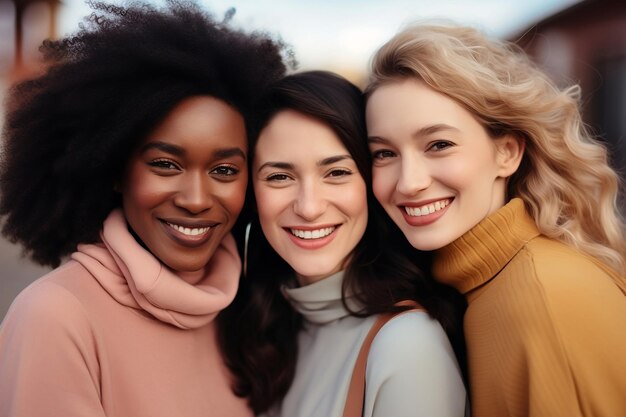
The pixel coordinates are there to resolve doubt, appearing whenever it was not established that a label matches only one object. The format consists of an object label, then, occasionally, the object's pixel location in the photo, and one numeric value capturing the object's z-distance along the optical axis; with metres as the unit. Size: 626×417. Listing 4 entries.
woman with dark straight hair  2.44
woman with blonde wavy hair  1.87
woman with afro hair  2.15
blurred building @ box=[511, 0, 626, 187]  6.25
